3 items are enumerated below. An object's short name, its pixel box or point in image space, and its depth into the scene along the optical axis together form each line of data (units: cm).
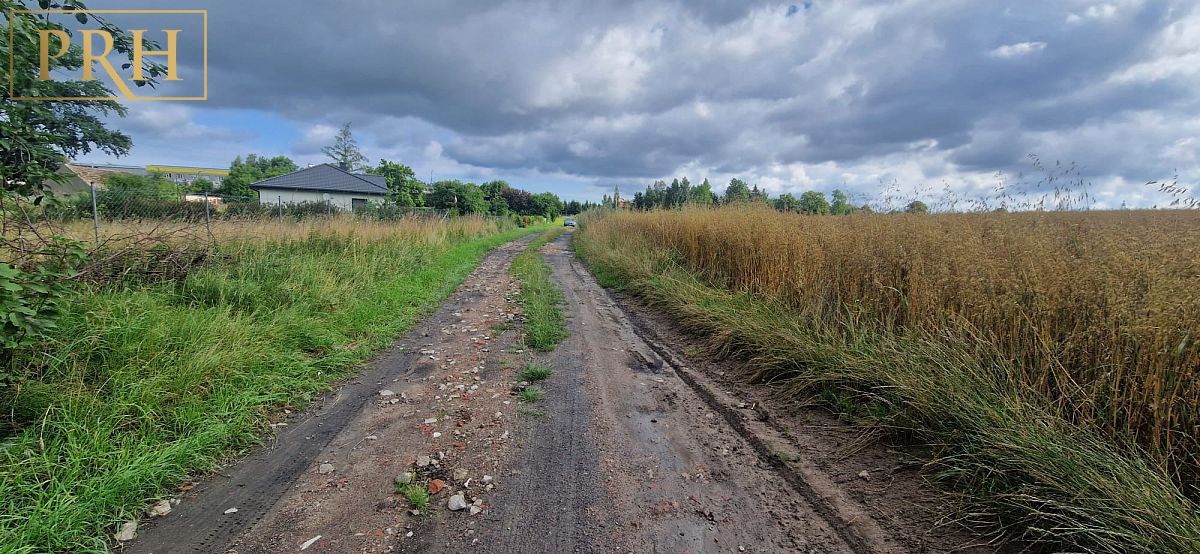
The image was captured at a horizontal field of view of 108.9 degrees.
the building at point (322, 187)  2967
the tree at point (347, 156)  4559
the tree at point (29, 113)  221
